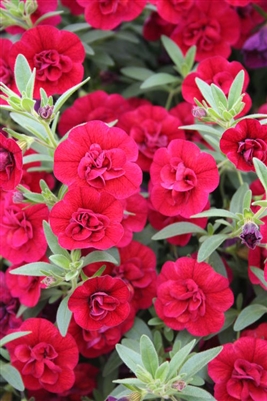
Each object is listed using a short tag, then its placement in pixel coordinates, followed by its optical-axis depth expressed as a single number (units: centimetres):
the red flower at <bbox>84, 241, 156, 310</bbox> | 38
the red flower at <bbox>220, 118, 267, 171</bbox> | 35
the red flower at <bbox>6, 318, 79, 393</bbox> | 37
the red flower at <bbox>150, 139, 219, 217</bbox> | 36
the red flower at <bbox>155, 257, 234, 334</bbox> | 37
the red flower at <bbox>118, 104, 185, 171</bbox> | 41
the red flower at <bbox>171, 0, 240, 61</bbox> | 43
